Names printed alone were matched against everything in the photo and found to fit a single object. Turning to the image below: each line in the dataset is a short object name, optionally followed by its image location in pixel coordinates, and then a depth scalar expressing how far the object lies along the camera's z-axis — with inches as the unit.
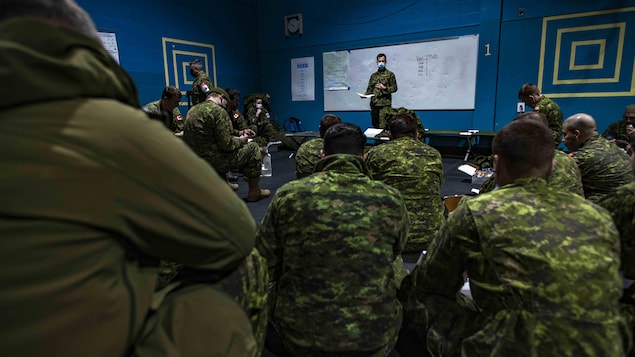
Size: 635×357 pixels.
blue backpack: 330.3
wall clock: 316.2
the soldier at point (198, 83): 215.0
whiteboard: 254.2
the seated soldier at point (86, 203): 18.9
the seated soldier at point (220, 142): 146.3
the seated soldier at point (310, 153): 123.1
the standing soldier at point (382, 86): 255.4
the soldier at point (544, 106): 170.7
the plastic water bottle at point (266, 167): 215.8
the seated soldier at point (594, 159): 99.6
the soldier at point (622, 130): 163.2
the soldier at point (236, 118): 196.9
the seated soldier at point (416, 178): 93.3
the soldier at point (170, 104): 160.4
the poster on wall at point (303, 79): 319.6
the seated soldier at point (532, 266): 39.9
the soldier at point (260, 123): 292.8
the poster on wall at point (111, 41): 225.9
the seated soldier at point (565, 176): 80.7
